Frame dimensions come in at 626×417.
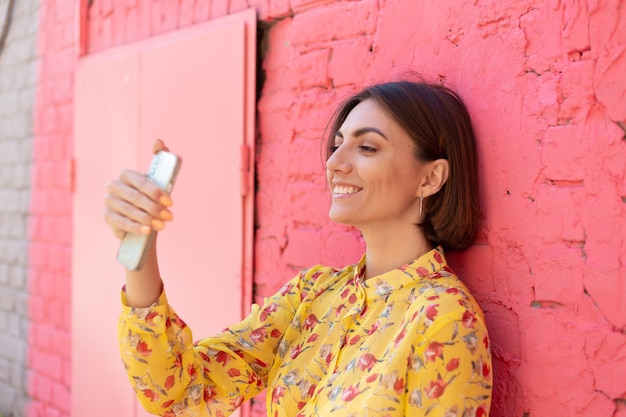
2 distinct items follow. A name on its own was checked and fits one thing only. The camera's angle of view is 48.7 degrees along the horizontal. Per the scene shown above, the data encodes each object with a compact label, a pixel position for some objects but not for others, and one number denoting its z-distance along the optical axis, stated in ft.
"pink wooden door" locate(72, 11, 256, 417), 9.00
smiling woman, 5.05
